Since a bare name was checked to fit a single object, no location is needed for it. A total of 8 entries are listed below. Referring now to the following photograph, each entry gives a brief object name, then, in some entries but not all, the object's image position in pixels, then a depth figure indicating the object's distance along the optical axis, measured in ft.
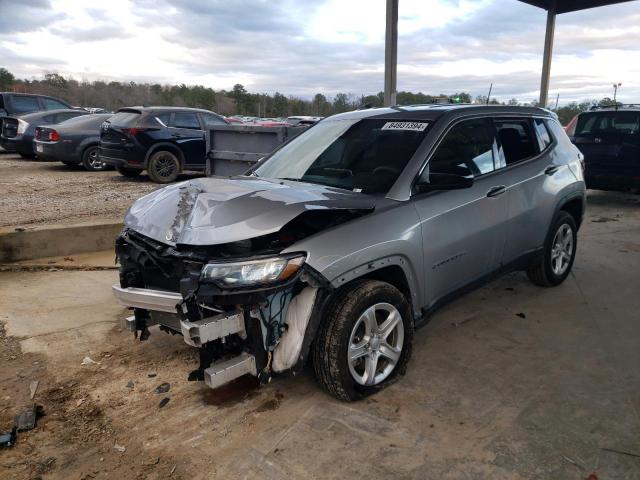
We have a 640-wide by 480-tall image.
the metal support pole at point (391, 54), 32.83
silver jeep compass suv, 9.20
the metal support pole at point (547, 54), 50.26
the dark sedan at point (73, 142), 41.60
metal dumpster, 22.53
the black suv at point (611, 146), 30.19
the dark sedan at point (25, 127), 47.55
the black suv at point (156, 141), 35.73
